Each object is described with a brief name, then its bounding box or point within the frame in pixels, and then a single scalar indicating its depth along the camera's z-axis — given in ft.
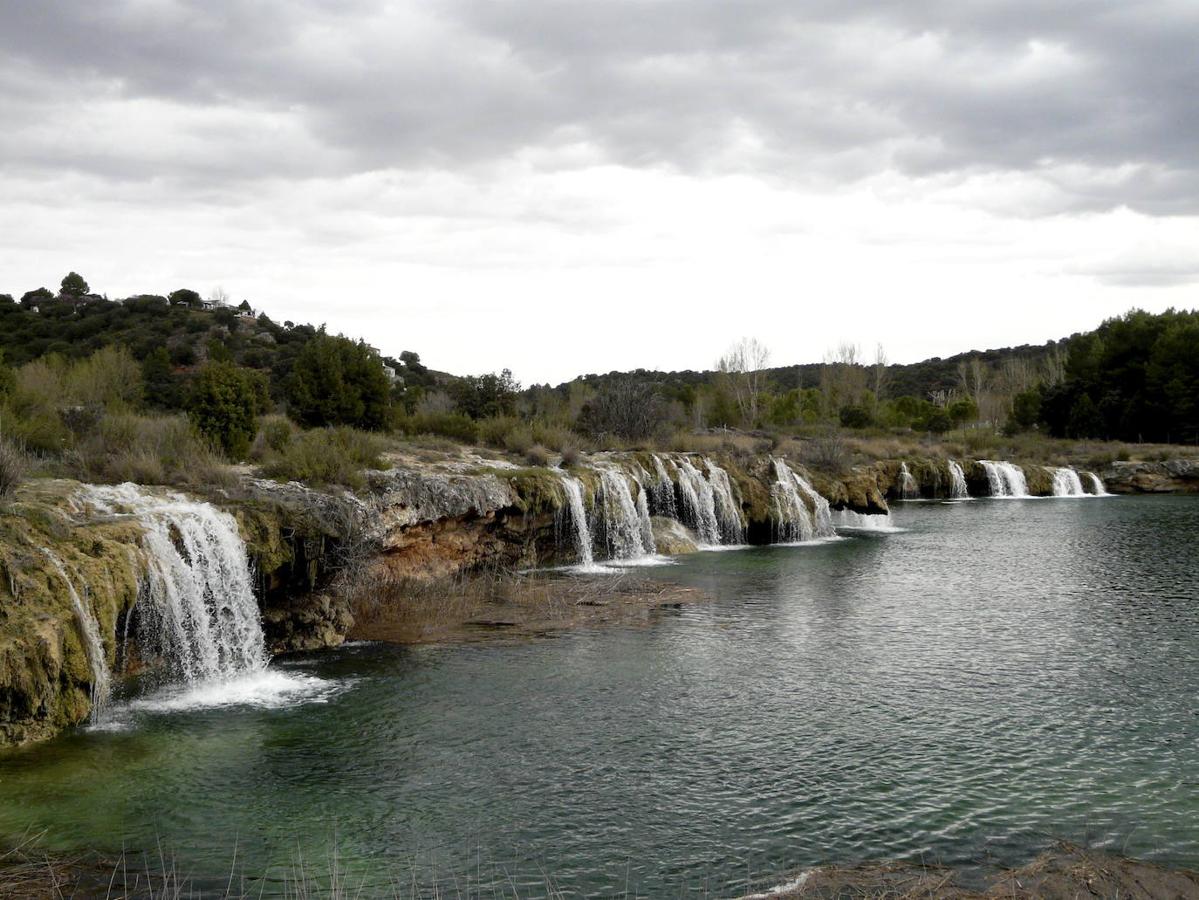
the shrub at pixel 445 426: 103.91
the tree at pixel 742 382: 259.60
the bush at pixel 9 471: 42.37
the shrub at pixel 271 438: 70.02
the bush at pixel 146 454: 55.06
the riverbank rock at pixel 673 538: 91.09
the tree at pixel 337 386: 96.73
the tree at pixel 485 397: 120.61
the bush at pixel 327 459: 62.85
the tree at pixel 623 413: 124.98
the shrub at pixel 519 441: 95.50
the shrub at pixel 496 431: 101.96
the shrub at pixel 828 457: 118.11
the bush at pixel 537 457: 89.10
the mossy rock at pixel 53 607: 34.94
